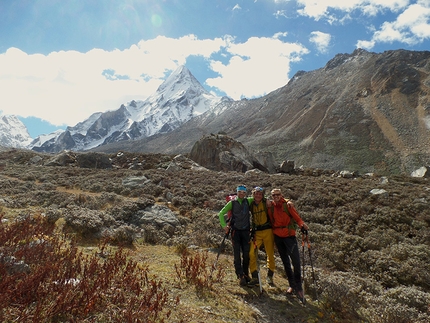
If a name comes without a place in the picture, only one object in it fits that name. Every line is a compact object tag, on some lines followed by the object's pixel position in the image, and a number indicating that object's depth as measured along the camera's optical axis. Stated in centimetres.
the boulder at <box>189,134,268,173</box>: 3491
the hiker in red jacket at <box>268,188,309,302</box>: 601
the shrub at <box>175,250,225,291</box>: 546
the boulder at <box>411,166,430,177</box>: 3810
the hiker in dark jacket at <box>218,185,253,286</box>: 625
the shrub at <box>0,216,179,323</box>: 352
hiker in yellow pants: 632
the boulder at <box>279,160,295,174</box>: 3716
